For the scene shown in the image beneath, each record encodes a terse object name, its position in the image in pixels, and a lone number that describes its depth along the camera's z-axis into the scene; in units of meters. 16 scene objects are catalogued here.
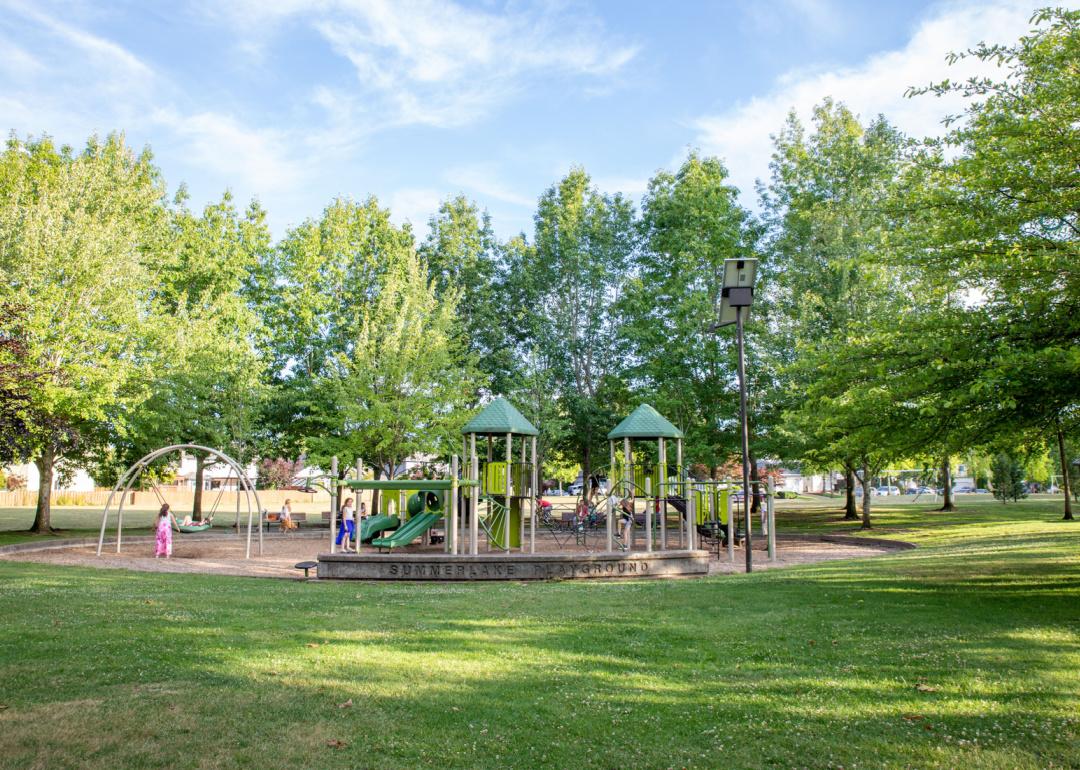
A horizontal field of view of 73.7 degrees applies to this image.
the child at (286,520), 30.89
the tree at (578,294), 38.69
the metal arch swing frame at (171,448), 19.84
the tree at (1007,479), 45.34
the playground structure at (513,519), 15.30
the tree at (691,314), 32.59
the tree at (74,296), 23.20
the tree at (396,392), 30.52
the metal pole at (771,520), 19.32
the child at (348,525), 21.28
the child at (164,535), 20.42
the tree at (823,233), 29.06
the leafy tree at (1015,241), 9.67
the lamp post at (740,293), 15.91
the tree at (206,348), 29.77
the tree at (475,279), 40.31
